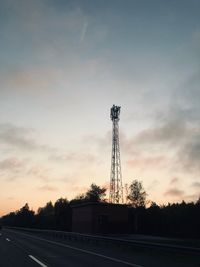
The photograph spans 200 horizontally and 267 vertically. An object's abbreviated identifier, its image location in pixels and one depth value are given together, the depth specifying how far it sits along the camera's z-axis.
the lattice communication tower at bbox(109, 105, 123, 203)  32.99
